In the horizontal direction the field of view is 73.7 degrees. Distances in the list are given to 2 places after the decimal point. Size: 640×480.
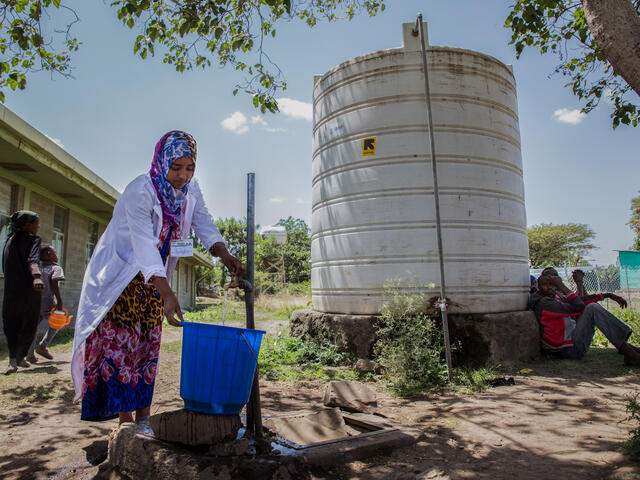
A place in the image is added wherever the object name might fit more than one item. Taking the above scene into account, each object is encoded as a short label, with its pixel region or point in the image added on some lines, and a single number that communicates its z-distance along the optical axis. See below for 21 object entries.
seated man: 4.77
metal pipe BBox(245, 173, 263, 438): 2.24
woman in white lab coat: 2.25
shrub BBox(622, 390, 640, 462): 2.12
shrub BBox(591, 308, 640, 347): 5.76
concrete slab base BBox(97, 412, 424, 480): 1.86
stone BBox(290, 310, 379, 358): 4.89
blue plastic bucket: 1.91
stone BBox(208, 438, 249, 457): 1.94
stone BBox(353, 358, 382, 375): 4.55
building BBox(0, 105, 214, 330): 6.14
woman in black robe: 4.55
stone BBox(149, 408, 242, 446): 1.96
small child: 5.29
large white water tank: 4.83
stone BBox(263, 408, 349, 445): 2.64
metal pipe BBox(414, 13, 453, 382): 4.40
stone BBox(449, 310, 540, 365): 4.62
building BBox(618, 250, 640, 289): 14.60
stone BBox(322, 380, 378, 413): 3.23
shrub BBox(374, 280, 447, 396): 4.12
